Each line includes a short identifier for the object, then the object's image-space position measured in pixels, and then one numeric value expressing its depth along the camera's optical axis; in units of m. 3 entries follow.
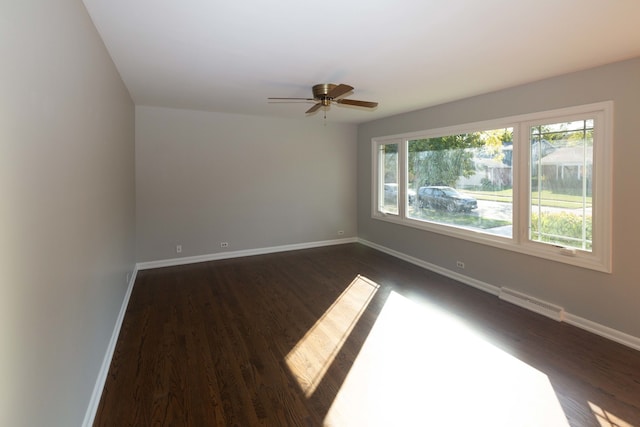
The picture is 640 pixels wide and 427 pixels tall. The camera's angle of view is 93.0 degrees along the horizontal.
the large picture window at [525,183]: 2.91
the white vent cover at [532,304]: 3.16
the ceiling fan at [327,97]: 3.25
